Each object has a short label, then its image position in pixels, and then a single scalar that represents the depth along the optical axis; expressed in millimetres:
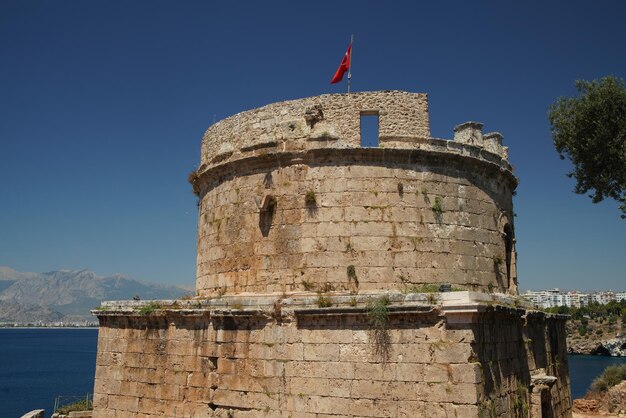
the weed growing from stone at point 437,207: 10648
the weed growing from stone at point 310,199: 10594
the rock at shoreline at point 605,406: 18062
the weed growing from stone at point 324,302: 9227
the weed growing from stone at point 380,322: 8781
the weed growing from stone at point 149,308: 11250
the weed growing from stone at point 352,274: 10188
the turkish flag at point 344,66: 12172
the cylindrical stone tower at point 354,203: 10312
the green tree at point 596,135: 14992
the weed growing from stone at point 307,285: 10266
